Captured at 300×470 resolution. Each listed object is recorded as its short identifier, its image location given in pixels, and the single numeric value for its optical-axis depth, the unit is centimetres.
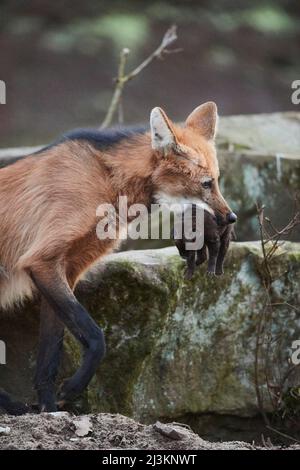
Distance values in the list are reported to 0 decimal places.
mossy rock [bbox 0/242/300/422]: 1109
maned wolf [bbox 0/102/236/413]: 996
